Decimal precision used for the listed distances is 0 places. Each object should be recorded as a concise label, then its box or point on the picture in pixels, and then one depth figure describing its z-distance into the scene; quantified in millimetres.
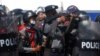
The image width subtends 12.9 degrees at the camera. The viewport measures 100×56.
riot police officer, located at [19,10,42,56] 9414
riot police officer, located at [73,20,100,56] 7652
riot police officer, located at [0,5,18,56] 6438
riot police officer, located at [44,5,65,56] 8795
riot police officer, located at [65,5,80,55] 8906
